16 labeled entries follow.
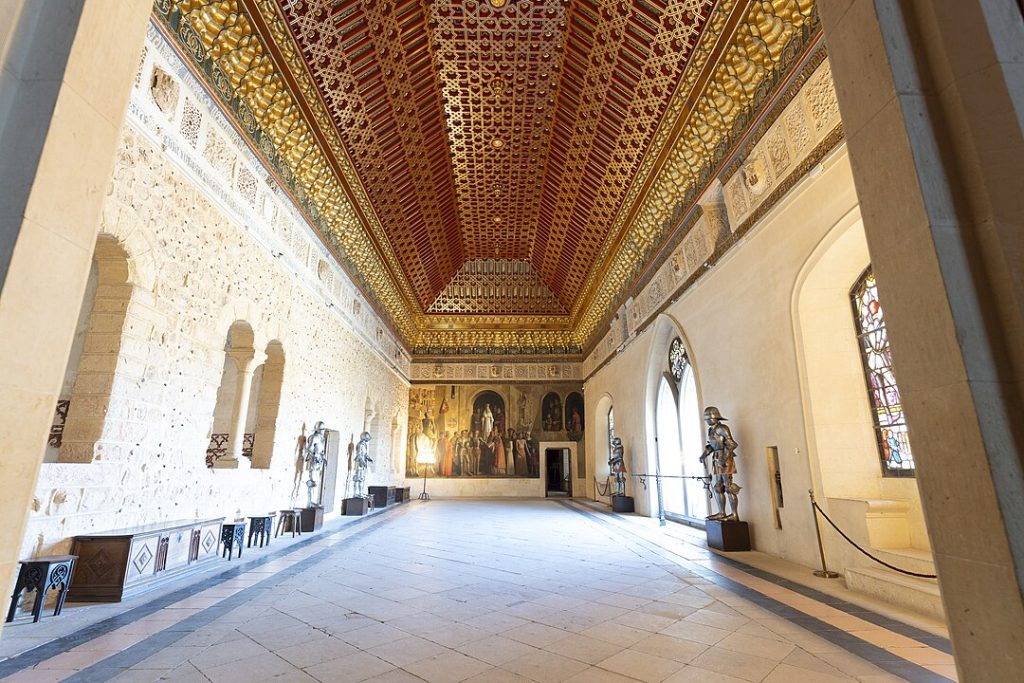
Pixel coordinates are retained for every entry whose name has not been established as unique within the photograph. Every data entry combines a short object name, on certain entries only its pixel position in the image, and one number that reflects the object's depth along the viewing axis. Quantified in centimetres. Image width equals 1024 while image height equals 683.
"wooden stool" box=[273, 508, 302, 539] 733
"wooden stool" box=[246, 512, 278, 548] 613
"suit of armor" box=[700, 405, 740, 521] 603
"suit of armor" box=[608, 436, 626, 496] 1160
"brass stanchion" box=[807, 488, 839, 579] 446
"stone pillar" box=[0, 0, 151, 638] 126
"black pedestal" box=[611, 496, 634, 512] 1145
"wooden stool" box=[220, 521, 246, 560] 530
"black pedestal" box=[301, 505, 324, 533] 781
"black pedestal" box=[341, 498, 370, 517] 1053
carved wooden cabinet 367
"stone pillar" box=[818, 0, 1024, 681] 124
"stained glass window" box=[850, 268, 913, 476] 455
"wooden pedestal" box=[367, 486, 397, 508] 1239
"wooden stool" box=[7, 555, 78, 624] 312
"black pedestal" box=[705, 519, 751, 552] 586
